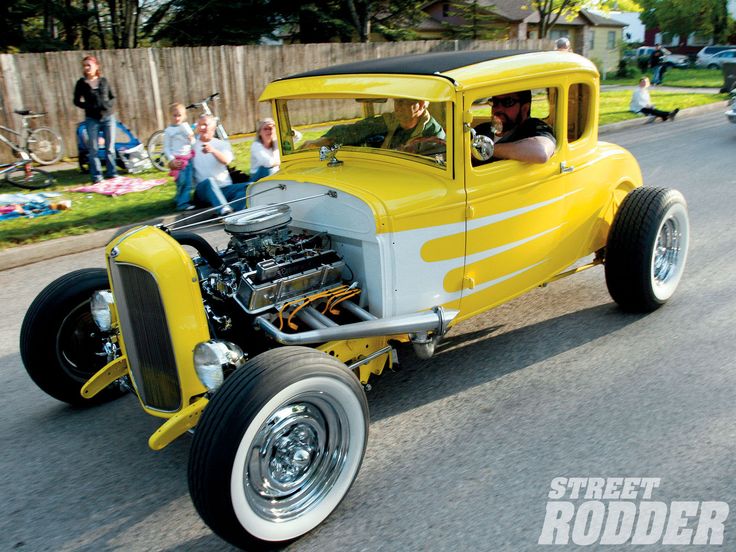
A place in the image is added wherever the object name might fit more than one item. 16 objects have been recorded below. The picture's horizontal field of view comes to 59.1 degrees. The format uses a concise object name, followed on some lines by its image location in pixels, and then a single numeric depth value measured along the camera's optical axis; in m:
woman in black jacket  10.27
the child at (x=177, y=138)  9.79
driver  3.73
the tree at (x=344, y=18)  22.45
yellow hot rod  2.83
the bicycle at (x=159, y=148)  11.25
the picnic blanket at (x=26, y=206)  8.28
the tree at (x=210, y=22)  21.59
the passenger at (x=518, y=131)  4.02
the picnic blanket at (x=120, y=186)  9.58
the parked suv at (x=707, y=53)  39.17
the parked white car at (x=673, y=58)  41.44
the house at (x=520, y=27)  25.03
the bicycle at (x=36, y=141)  11.39
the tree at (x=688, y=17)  47.28
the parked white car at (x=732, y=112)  13.25
